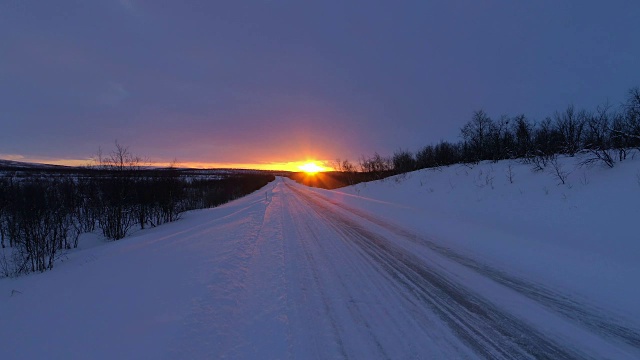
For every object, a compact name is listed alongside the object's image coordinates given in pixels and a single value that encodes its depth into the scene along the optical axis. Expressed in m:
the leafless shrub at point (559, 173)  11.54
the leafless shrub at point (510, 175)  15.02
